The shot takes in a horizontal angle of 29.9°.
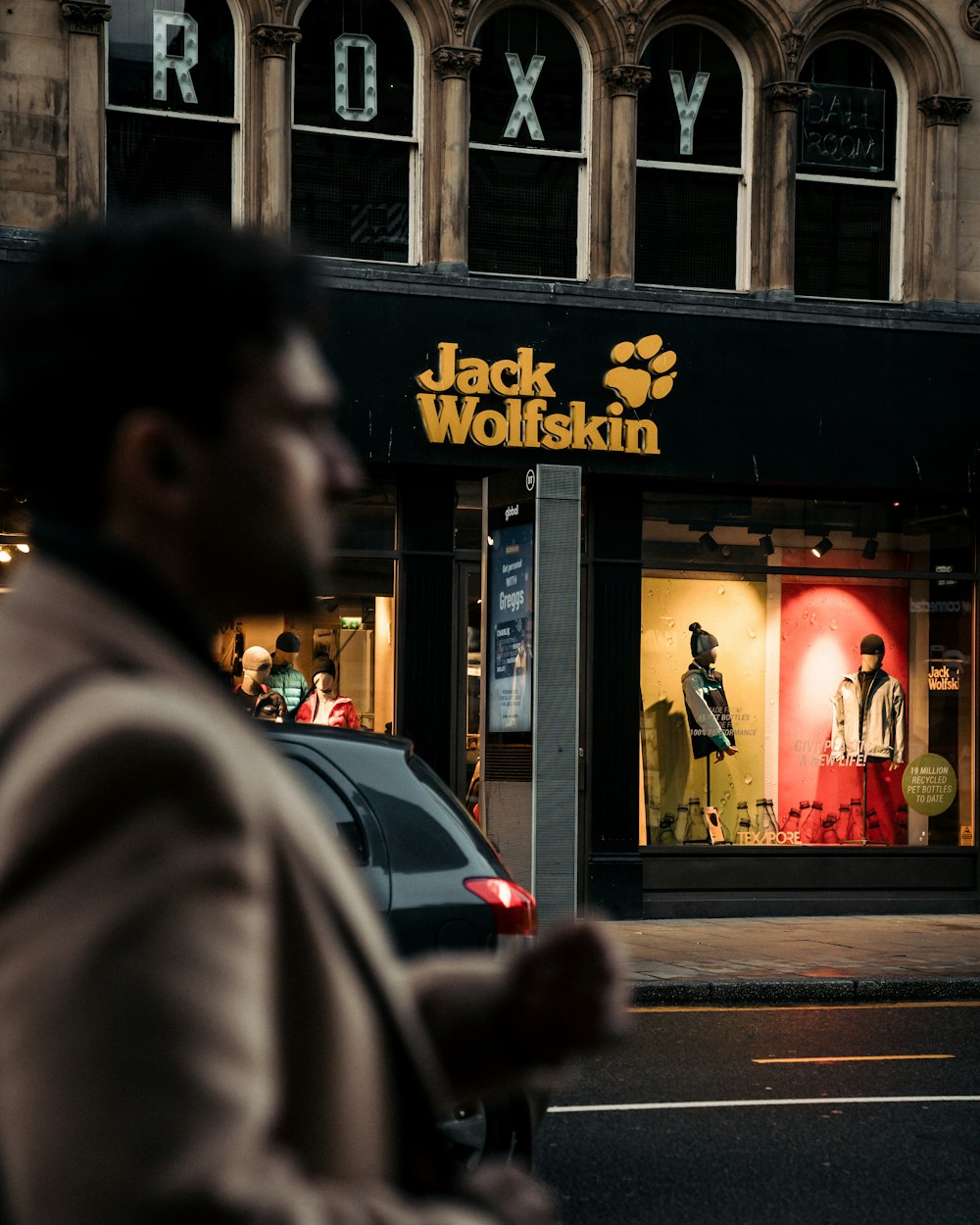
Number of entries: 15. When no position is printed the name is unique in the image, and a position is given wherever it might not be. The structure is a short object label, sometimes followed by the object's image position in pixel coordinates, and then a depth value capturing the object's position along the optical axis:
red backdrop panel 16.11
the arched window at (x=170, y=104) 14.65
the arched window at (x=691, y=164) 15.95
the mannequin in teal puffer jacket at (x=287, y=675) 14.45
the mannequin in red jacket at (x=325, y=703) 14.66
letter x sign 15.66
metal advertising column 12.23
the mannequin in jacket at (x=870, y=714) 16.22
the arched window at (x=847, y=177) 16.31
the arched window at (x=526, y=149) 15.55
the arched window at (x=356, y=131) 15.16
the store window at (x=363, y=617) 14.95
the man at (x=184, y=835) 1.10
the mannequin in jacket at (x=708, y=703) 15.88
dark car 6.04
